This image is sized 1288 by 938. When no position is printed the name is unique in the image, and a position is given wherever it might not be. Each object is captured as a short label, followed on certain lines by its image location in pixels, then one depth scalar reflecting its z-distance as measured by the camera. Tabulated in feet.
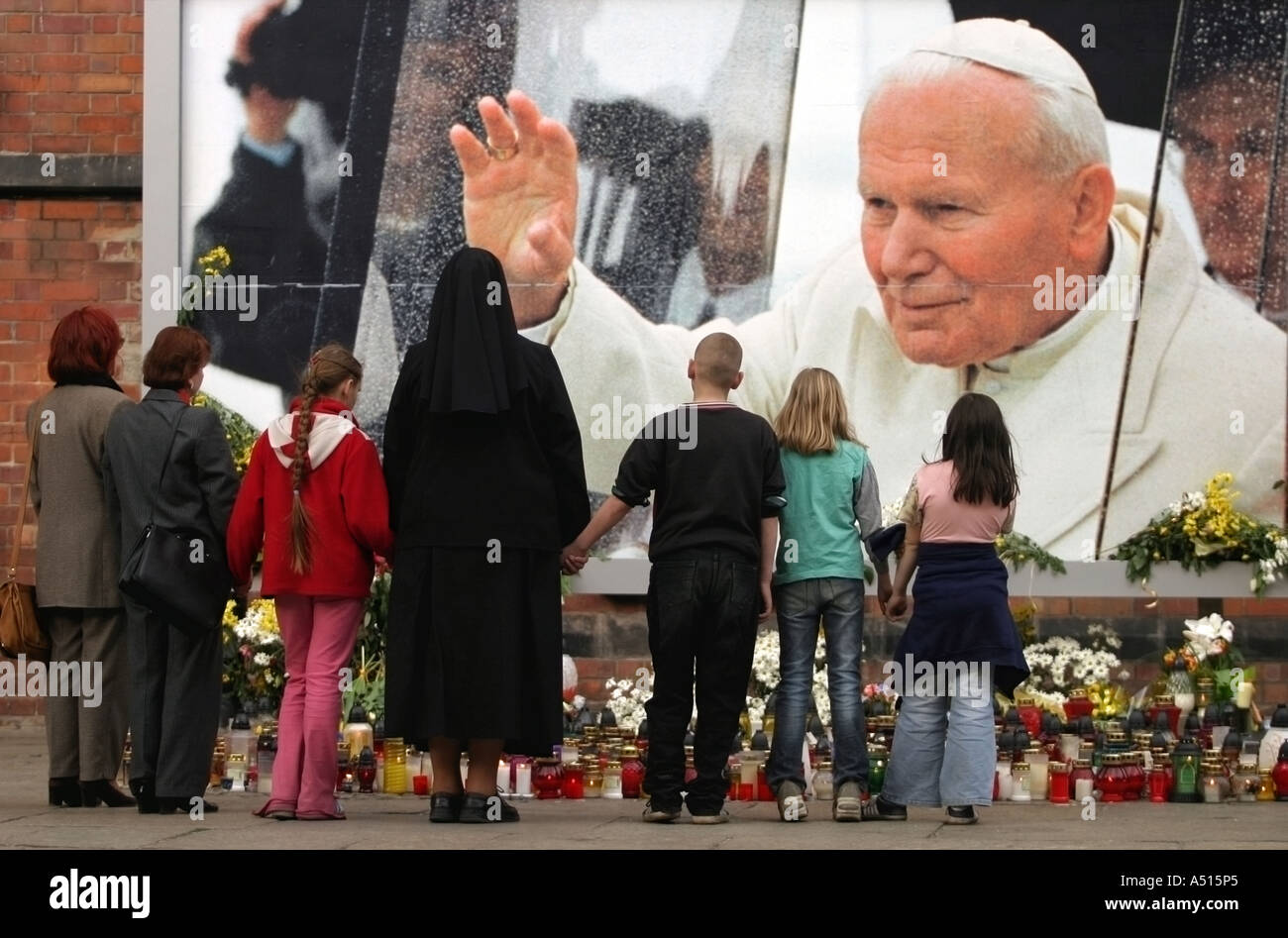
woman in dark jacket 51.03
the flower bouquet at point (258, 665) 68.64
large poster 74.90
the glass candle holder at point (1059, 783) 57.62
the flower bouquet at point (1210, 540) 72.95
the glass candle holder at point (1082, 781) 57.72
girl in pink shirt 50.49
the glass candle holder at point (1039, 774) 58.34
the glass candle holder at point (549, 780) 58.08
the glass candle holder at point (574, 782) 58.08
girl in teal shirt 51.72
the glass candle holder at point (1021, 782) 57.98
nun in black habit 47.88
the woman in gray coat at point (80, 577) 52.85
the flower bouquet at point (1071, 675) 68.90
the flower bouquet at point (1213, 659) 68.03
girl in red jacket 48.88
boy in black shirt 49.70
